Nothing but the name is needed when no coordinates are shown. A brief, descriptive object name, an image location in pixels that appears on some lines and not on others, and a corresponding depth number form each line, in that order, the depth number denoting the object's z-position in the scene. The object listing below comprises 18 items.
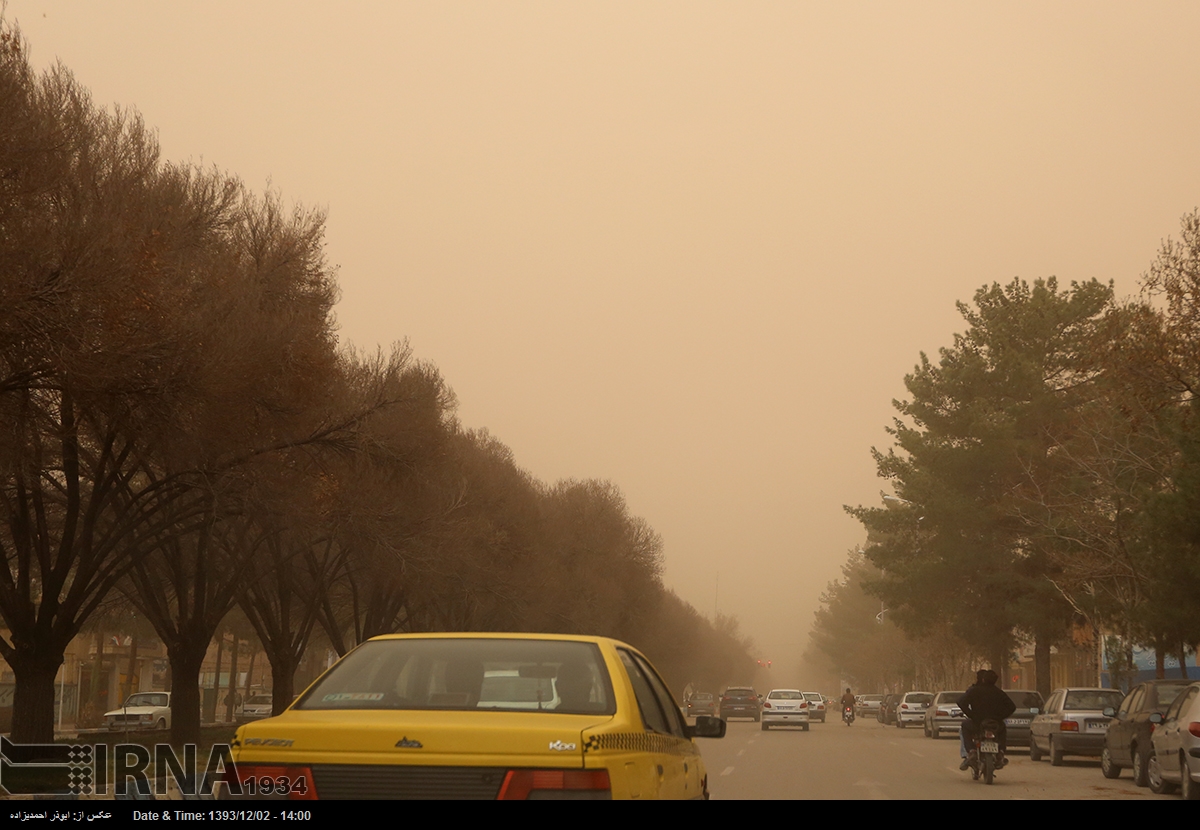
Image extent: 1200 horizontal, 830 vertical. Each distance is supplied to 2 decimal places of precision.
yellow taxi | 5.90
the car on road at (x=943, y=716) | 45.22
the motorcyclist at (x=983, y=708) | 22.34
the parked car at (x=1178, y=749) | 16.70
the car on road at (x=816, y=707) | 76.75
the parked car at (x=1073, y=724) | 28.12
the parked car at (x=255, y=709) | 58.78
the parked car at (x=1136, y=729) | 20.91
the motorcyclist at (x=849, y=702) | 70.38
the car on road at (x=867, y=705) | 101.56
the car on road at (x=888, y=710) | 68.62
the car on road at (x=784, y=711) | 52.81
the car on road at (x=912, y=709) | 59.31
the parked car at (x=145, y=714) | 49.66
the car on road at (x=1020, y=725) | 36.47
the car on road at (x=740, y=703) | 66.63
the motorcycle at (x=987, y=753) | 21.73
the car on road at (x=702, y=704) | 72.89
